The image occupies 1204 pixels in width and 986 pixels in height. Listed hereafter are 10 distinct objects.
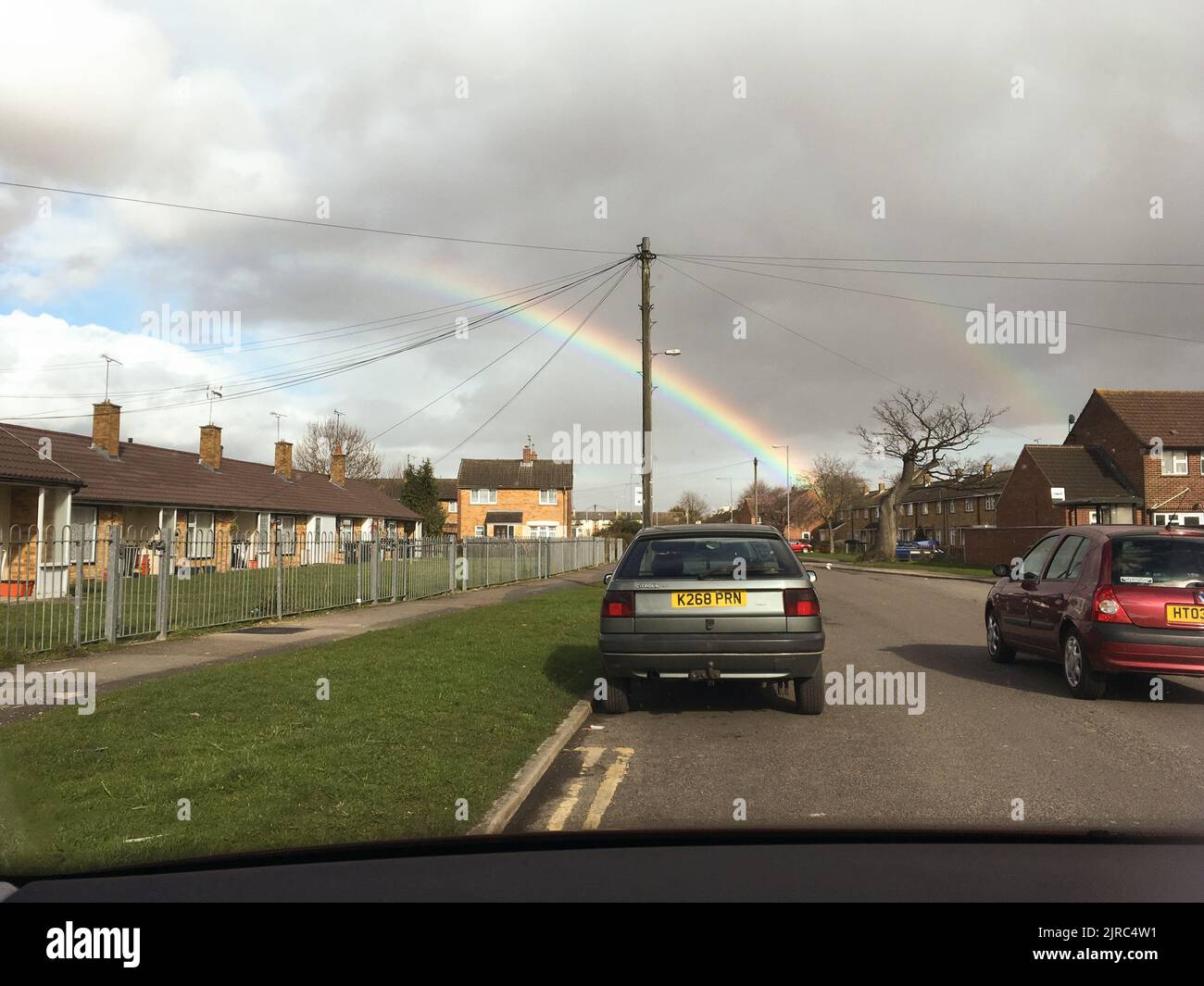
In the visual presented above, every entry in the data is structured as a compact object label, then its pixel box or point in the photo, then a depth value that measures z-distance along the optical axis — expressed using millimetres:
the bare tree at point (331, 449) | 69375
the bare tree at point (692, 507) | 104919
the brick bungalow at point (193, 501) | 13625
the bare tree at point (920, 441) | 49188
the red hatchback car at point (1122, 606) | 7332
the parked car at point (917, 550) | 61156
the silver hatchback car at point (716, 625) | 6930
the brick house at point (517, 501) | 68750
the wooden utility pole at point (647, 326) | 23234
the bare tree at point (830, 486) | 86312
